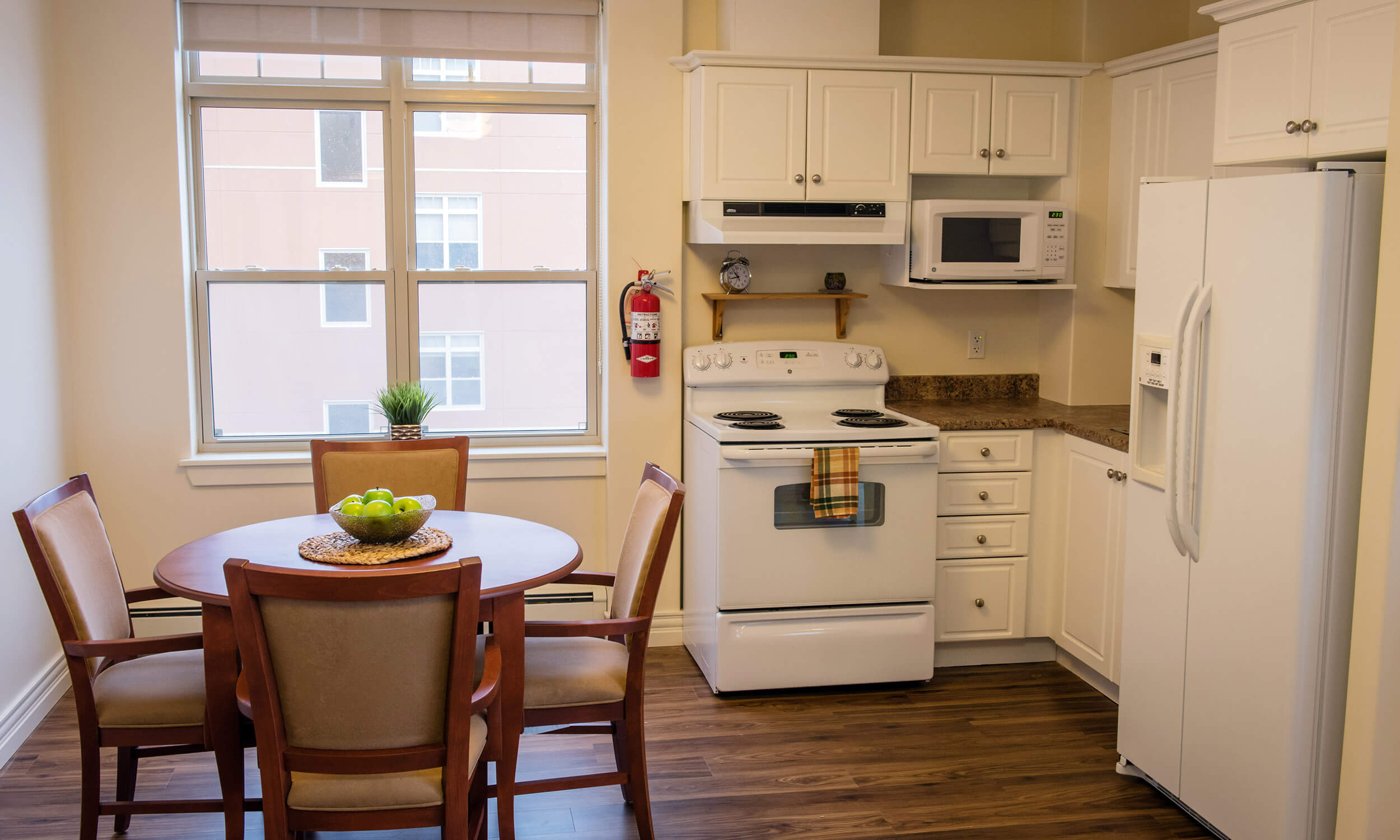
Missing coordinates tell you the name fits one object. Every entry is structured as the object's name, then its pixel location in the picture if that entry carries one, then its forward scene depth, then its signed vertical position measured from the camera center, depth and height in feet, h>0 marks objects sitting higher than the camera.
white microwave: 13.02 +0.85
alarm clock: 13.52 +0.43
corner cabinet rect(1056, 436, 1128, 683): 11.53 -2.59
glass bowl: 8.25 -1.64
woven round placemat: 8.10 -1.82
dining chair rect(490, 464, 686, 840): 8.45 -2.81
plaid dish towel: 11.68 -1.80
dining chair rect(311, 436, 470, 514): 10.88 -1.59
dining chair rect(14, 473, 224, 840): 7.72 -2.72
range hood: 12.54 +1.01
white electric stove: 11.83 -2.68
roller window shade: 12.59 +3.21
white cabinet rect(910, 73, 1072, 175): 12.90 +2.21
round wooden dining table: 7.57 -1.93
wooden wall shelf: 13.37 +0.15
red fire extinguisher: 12.92 -0.20
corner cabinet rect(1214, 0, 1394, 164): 8.42 +1.90
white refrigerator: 7.66 -1.22
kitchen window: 13.02 +0.83
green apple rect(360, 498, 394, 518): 8.22 -1.49
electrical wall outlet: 14.60 -0.39
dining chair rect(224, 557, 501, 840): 6.23 -2.23
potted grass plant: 12.57 -1.17
